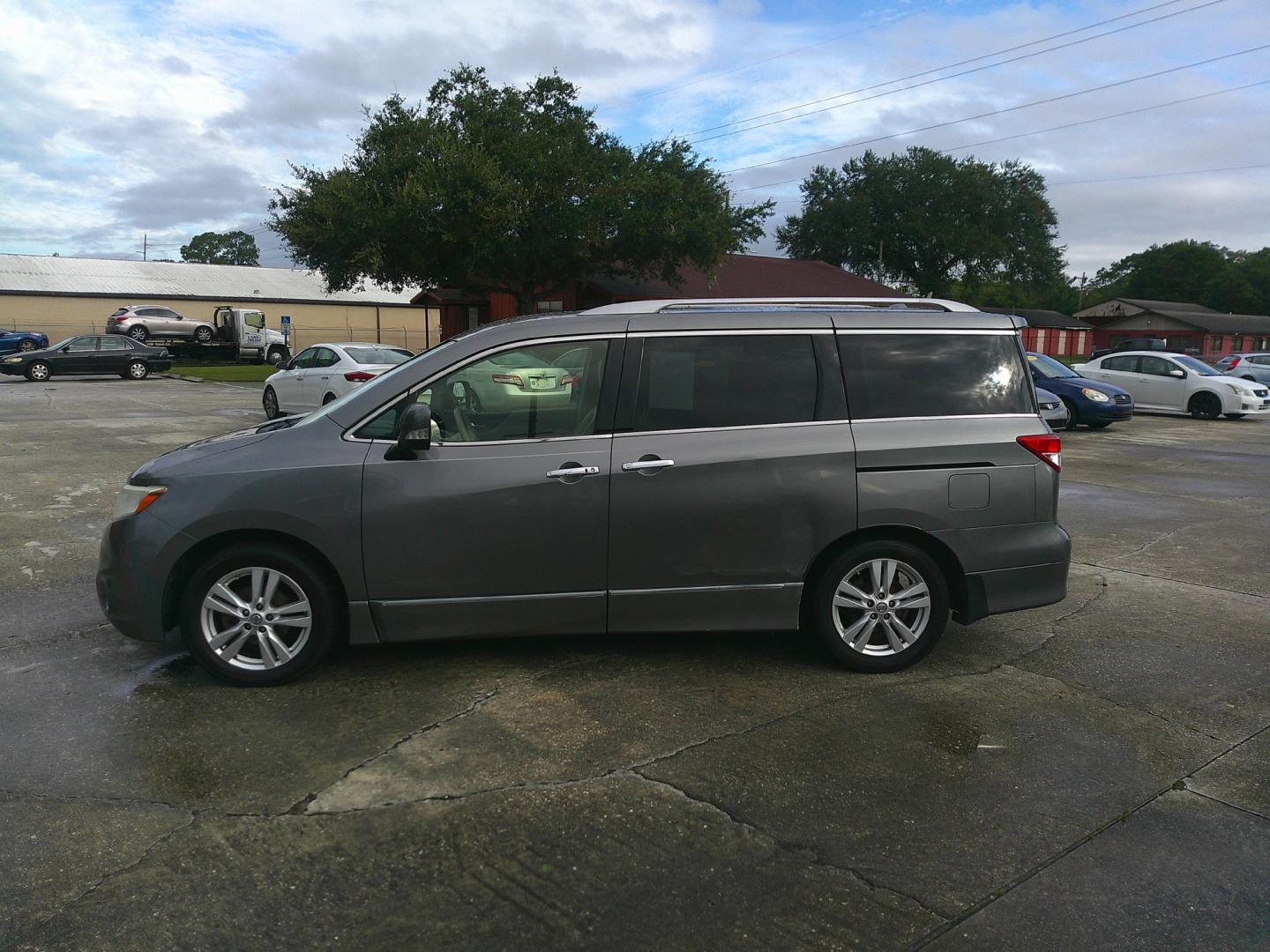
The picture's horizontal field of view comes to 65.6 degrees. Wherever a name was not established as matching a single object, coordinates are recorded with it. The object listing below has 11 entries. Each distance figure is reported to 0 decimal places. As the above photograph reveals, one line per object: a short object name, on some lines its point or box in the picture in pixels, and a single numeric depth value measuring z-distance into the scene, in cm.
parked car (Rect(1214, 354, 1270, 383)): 3031
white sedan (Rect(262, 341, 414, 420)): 1700
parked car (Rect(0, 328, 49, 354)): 4372
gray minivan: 467
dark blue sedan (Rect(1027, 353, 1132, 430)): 1931
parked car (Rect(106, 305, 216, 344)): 4312
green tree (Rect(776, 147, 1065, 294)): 6256
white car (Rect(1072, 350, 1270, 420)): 2200
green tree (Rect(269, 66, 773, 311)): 2889
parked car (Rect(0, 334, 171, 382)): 3170
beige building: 5538
